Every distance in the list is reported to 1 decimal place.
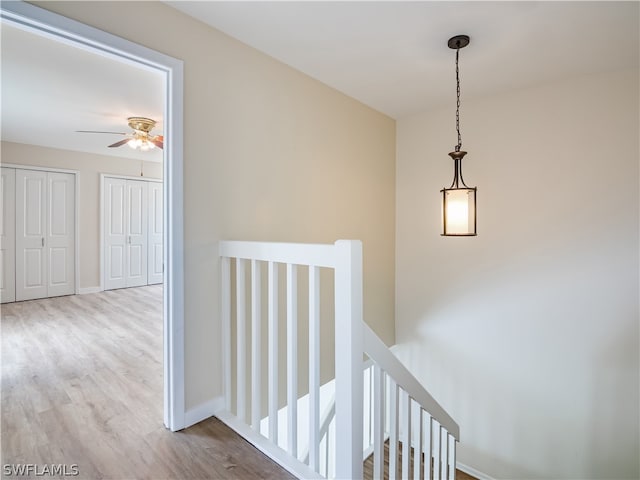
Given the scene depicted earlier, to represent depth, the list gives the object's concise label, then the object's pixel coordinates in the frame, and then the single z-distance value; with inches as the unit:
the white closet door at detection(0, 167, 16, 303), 185.6
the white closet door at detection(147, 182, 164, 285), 247.9
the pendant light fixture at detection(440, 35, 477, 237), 83.3
